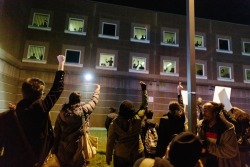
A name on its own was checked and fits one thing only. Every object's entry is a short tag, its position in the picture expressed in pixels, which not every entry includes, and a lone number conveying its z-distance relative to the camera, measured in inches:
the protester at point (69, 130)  169.0
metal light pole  135.4
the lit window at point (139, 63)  799.7
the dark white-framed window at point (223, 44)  893.9
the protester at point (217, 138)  126.0
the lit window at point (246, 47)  910.3
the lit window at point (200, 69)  854.5
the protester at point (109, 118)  353.3
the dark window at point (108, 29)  794.2
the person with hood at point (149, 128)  218.2
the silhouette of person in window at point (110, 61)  783.7
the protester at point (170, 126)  179.0
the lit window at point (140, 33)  825.1
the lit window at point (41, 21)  748.0
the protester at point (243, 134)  165.5
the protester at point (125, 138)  147.3
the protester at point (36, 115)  97.9
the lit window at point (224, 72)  871.9
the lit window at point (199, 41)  877.4
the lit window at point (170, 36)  847.1
